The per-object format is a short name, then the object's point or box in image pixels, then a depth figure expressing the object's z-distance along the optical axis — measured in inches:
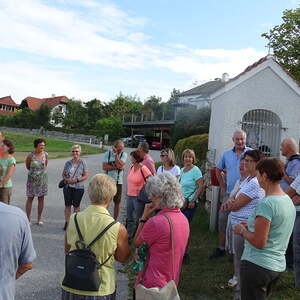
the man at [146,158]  222.1
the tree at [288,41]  768.5
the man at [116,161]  245.0
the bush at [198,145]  354.6
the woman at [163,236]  95.8
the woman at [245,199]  134.6
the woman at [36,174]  240.0
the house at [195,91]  1859.3
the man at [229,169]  185.7
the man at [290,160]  169.0
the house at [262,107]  267.9
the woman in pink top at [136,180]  215.4
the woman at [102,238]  93.7
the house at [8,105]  3412.0
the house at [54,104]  2334.6
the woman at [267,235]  95.6
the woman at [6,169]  219.6
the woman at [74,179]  237.1
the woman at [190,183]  190.0
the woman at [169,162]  208.8
